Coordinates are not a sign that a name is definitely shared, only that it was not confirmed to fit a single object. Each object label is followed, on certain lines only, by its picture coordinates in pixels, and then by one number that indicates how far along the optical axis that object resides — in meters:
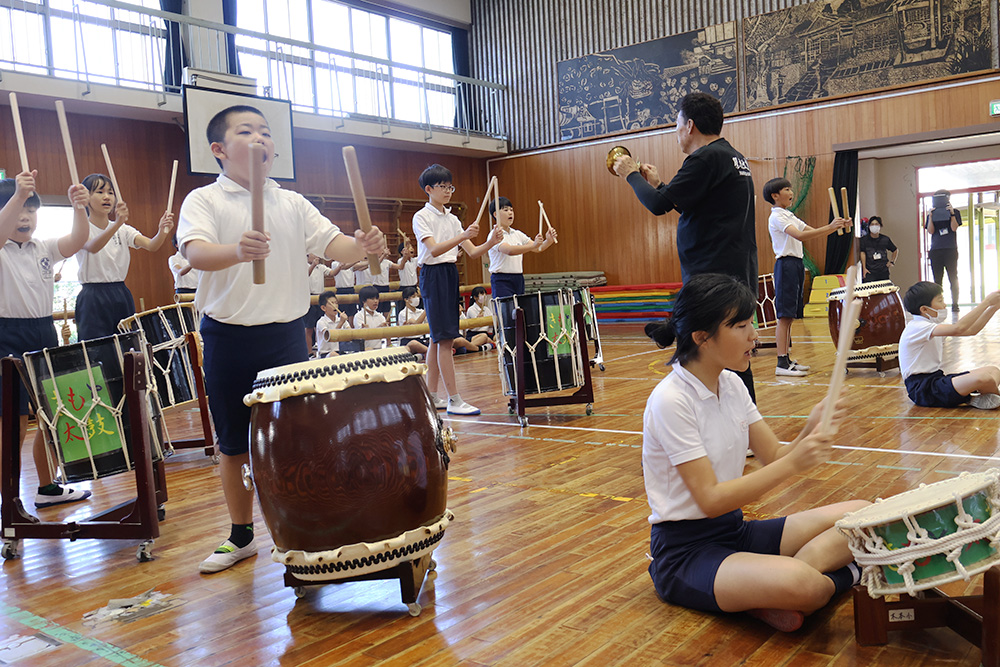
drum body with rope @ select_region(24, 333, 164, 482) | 3.00
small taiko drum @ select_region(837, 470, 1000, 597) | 1.64
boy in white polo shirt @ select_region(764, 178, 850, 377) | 6.04
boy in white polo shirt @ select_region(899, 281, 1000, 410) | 4.34
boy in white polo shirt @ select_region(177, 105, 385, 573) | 2.54
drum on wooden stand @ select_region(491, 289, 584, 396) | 4.89
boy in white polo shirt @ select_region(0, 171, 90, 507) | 3.54
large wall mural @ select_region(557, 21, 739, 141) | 12.48
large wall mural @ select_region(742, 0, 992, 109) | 10.57
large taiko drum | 2.07
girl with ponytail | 1.86
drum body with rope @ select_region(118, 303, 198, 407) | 4.27
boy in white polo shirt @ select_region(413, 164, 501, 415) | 5.18
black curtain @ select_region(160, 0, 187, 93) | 10.56
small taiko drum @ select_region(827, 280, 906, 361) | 5.93
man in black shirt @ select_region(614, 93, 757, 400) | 3.33
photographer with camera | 10.76
